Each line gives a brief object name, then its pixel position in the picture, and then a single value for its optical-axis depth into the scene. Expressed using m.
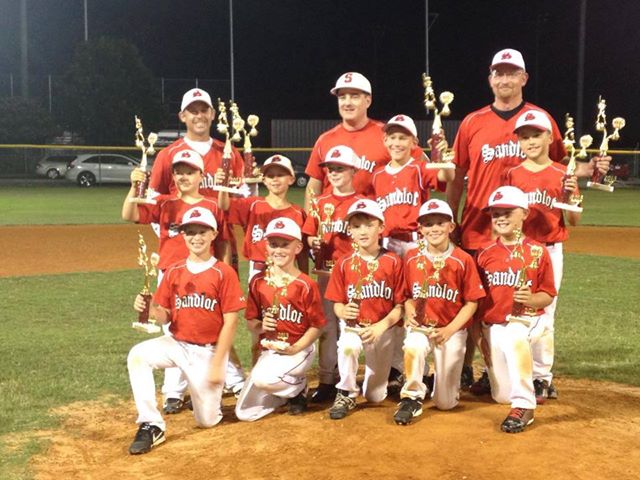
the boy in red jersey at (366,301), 5.44
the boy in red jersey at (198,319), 5.27
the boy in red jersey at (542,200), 5.56
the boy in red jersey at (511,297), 5.18
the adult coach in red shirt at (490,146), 5.77
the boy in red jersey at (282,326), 5.48
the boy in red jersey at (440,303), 5.37
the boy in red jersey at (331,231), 5.82
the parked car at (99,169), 29.81
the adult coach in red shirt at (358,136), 6.00
